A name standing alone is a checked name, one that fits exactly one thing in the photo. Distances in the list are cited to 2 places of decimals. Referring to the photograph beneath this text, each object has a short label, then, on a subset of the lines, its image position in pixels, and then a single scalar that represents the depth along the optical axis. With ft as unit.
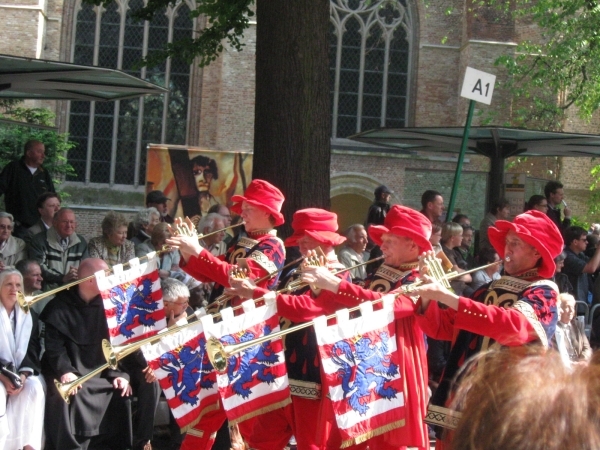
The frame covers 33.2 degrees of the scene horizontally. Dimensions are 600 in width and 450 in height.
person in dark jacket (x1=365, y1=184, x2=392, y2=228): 38.27
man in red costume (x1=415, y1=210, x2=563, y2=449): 16.15
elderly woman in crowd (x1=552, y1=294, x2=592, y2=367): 21.47
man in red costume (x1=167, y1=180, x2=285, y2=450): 21.31
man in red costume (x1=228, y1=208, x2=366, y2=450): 19.93
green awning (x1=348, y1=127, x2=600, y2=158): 41.06
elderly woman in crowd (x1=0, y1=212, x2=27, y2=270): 29.22
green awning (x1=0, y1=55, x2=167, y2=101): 31.09
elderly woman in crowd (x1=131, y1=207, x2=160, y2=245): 33.63
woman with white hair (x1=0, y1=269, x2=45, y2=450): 23.86
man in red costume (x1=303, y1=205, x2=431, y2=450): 18.93
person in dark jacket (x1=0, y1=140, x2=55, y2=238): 35.19
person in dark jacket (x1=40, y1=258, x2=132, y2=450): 25.17
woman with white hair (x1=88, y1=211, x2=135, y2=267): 30.63
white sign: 34.58
